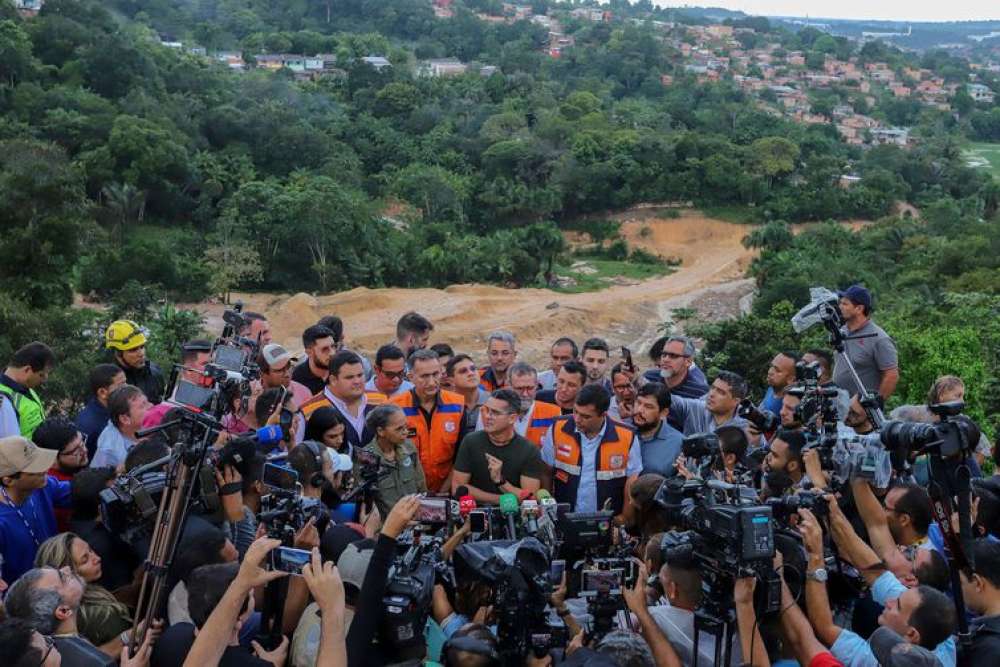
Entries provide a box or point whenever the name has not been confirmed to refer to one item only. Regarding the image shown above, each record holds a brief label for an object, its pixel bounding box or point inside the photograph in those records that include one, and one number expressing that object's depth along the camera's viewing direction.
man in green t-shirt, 5.48
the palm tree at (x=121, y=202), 35.19
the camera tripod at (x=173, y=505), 3.78
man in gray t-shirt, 7.20
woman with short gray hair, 5.26
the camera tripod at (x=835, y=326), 5.99
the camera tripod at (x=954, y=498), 3.83
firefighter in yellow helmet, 6.73
